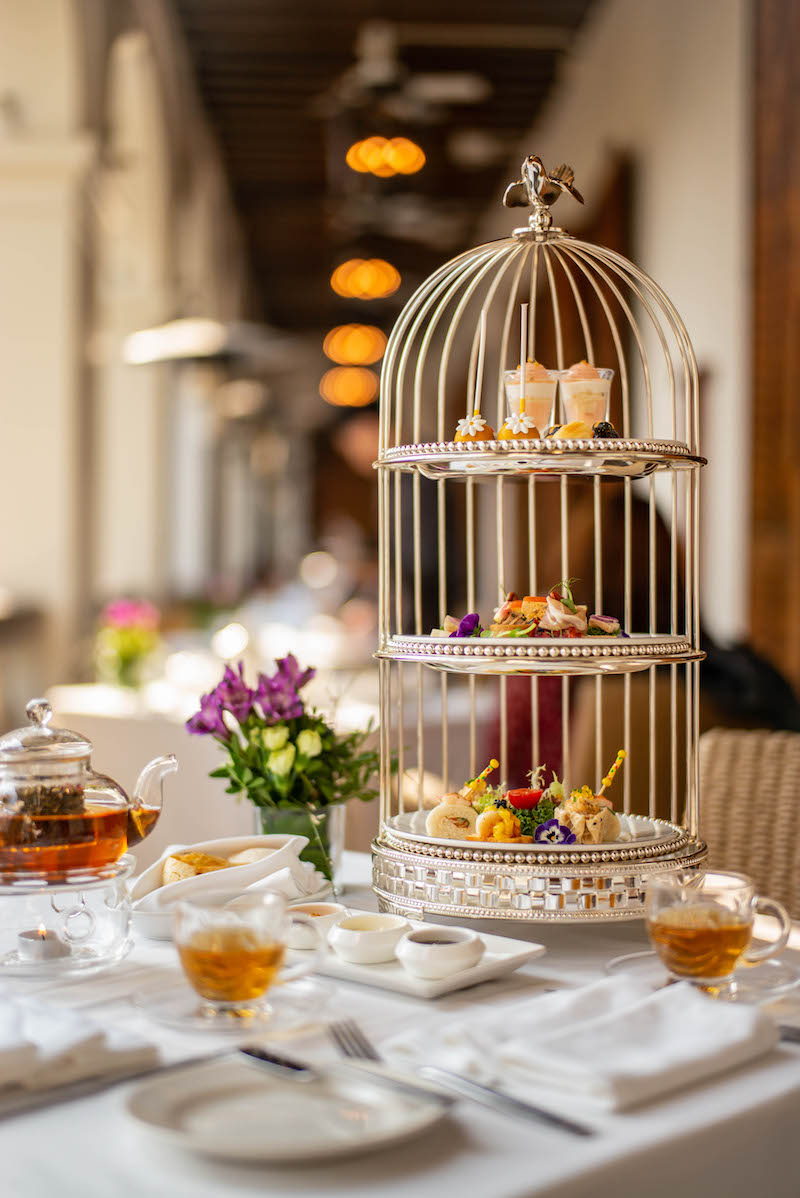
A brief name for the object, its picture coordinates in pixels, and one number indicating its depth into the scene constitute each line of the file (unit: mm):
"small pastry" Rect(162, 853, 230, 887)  1574
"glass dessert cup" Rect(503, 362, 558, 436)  1662
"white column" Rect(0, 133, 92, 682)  5906
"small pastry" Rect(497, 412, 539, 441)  1608
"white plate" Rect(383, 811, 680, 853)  1475
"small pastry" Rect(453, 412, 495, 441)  1638
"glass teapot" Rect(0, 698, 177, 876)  1326
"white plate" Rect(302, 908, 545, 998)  1264
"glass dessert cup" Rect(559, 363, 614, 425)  1643
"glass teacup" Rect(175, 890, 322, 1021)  1117
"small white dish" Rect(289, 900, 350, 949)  1432
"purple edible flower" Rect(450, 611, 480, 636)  1591
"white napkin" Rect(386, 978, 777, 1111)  989
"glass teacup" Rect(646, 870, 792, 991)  1215
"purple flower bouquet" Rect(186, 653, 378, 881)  1705
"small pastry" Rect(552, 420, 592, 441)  1600
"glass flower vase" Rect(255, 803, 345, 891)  1694
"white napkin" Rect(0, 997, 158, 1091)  1006
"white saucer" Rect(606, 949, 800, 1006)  1245
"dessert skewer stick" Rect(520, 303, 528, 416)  1613
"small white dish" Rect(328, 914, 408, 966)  1328
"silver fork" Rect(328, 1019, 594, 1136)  952
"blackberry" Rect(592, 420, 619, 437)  1600
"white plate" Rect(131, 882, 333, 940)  1455
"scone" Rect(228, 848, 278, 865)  1612
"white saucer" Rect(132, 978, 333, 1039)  1137
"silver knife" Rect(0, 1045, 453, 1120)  971
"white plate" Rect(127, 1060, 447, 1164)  879
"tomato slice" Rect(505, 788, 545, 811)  1584
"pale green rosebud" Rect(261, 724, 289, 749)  1702
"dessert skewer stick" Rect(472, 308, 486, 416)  1696
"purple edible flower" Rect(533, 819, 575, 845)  1502
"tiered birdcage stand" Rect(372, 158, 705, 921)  1461
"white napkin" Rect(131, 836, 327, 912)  1474
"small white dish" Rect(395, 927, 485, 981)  1271
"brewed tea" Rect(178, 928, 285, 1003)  1121
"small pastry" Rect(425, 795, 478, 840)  1555
